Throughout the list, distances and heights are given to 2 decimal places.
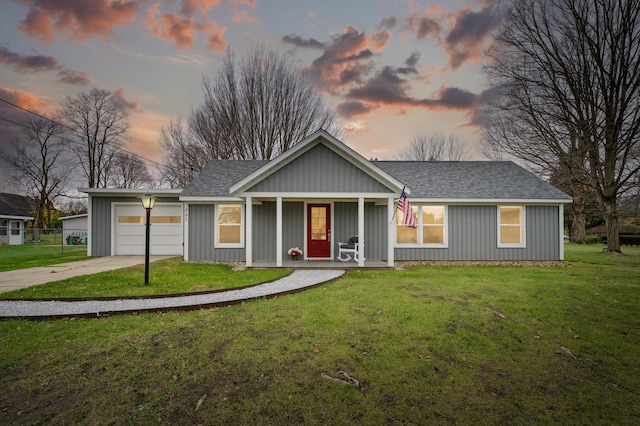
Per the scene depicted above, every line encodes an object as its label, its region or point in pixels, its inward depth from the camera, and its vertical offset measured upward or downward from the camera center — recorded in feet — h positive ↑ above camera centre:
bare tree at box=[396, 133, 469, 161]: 103.05 +25.22
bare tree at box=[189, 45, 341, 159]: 75.72 +29.20
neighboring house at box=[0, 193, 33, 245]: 86.94 -1.48
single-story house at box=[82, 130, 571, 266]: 40.73 -0.81
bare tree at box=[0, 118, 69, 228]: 100.37 +18.70
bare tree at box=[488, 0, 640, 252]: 50.75 +25.53
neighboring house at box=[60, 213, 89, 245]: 80.18 -2.96
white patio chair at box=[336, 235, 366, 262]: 38.58 -4.05
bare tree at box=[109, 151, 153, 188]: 99.91 +16.48
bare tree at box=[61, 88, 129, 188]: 89.04 +27.37
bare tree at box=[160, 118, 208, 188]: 83.71 +18.63
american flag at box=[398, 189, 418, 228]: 32.12 +1.06
